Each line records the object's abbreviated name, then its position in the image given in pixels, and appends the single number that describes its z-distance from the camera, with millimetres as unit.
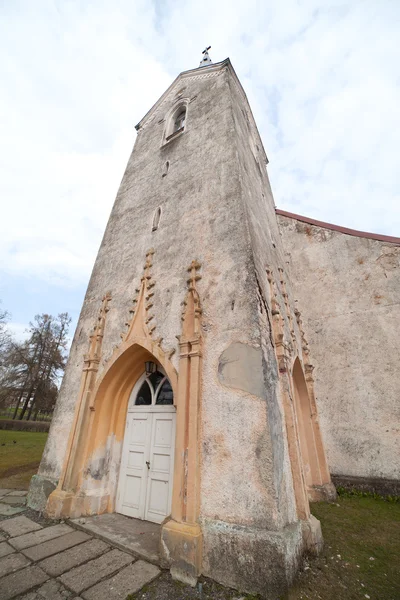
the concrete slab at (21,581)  2834
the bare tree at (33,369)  22109
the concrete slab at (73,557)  3270
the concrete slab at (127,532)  3657
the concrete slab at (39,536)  3861
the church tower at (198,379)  3322
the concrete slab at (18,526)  4270
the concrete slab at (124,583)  2801
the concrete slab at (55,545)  3580
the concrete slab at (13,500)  5625
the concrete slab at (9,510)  5016
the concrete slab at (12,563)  3203
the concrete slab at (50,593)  2771
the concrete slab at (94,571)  2977
